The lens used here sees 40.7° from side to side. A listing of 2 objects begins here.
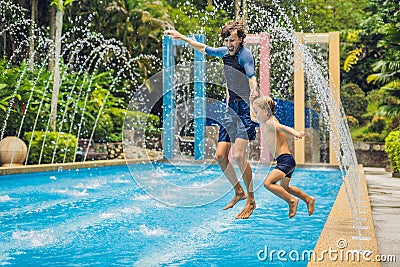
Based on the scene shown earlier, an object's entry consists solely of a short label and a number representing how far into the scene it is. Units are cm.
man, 473
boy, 455
